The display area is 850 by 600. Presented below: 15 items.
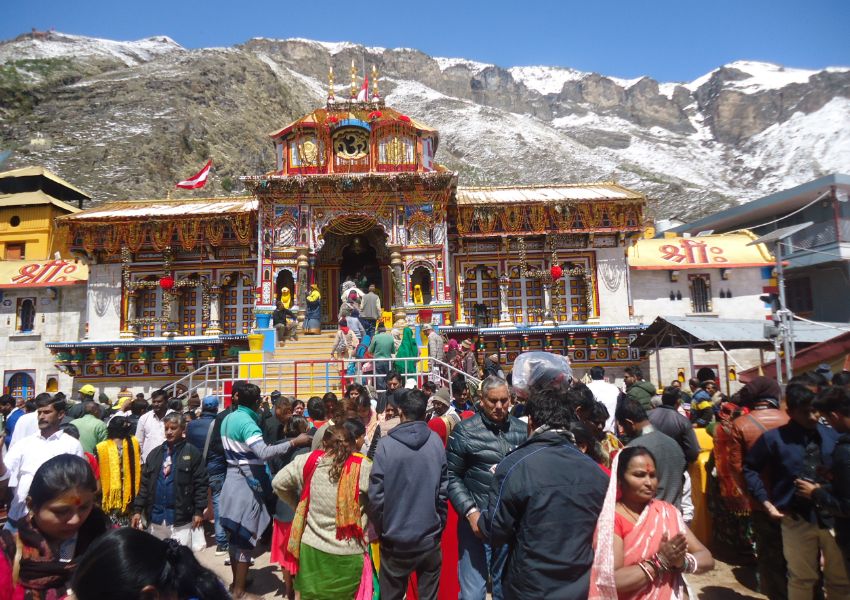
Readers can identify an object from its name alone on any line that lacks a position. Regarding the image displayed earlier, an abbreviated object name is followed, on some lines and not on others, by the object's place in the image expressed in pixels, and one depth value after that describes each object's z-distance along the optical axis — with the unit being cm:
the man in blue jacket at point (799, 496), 441
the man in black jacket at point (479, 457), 461
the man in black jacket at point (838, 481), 390
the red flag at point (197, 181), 2233
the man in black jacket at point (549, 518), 323
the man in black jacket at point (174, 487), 614
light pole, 1372
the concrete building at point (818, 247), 2495
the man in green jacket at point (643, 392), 839
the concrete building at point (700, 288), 2297
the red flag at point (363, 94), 2299
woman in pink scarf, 297
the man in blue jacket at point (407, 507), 443
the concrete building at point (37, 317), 2344
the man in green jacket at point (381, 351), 1420
